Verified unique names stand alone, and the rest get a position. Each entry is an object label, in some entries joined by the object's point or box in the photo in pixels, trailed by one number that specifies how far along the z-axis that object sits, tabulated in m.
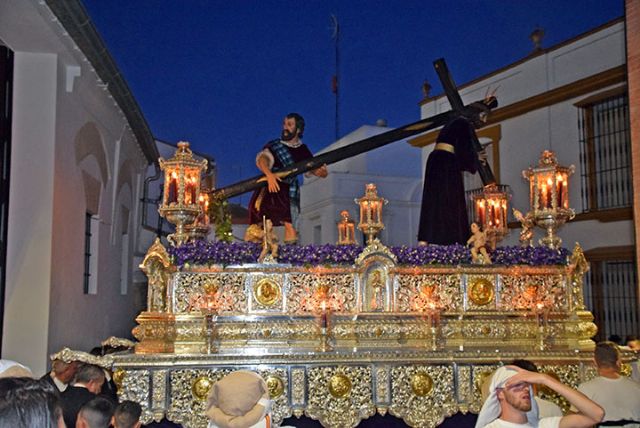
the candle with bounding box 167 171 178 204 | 9.03
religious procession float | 8.25
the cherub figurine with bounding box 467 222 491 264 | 9.28
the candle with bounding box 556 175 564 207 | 9.65
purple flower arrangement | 8.88
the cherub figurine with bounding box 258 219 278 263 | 8.94
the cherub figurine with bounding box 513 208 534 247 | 10.05
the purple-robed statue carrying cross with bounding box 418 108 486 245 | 10.28
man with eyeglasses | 3.79
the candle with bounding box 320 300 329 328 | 8.58
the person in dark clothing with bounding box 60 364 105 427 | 5.11
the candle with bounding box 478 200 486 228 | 11.61
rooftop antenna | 27.21
